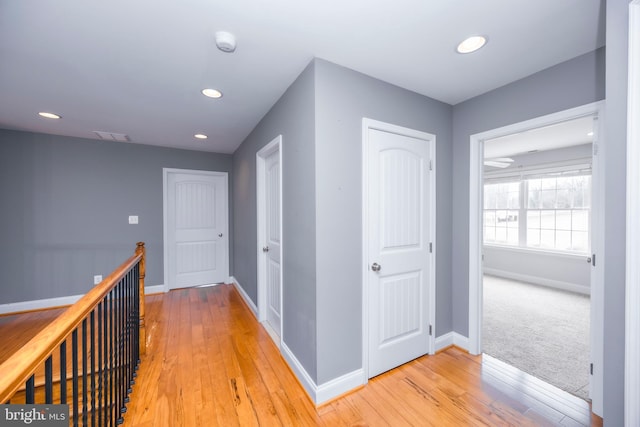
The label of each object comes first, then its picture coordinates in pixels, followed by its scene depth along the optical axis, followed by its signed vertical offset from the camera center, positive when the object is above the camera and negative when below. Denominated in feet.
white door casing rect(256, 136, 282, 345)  8.48 -0.93
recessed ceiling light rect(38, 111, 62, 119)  8.96 +3.63
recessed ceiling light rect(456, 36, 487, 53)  5.24 +3.67
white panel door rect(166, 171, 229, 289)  14.15 -0.99
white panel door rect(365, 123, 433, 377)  6.61 -1.04
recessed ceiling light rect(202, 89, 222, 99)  7.30 +3.62
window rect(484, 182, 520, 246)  16.80 -0.08
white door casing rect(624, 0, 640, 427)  3.12 -0.28
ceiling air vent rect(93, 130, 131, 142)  11.27 +3.65
